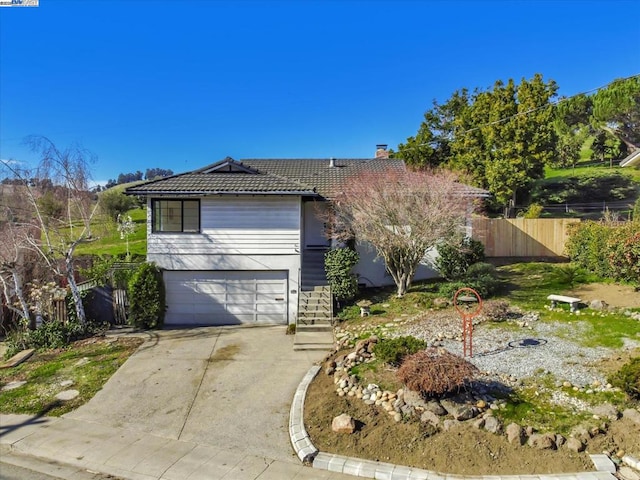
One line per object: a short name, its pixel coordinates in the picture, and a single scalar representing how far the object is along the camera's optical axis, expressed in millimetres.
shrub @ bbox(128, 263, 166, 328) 13906
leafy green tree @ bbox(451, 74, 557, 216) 26047
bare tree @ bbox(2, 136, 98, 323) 13227
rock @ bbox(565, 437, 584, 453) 5922
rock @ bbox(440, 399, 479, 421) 6699
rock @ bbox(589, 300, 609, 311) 11943
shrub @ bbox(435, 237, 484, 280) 15339
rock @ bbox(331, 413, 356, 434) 6785
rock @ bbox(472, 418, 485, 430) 6480
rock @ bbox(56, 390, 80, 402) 8891
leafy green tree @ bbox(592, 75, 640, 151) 32938
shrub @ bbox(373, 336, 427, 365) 8445
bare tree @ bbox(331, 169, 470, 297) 13516
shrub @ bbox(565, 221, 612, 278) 15350
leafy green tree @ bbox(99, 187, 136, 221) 31219
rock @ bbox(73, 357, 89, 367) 10788
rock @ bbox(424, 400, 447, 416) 6871
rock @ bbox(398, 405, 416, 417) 6922
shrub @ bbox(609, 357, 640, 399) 6770
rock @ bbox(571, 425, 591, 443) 6104
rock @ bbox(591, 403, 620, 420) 6539
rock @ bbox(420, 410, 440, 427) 6680
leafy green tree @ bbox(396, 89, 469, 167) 28781
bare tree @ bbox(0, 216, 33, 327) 12539
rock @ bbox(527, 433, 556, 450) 5996
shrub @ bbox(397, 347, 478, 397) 6938
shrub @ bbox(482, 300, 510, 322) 11672
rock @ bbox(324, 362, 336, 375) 9188
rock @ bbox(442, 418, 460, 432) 6530
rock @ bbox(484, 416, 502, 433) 6375
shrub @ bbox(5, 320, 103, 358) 12172
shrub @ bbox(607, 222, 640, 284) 12984
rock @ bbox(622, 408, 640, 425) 6383
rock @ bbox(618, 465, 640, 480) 5387
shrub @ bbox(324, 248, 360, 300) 14414
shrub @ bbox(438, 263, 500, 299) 13570
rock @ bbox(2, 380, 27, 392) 9539
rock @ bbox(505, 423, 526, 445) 6137
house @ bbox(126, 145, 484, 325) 14852
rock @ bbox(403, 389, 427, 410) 7062
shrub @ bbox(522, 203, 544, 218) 24547
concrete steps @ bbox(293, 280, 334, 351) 11648
